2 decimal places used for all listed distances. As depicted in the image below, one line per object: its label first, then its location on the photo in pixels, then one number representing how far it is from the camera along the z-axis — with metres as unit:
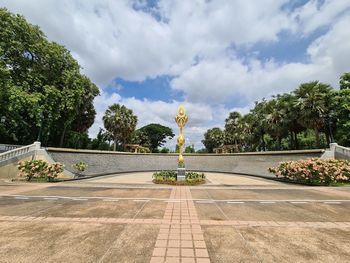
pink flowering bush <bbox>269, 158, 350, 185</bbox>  14.92
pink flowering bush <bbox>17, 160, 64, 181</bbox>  15.87
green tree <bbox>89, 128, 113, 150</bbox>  43.50
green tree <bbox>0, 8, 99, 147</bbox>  20.97
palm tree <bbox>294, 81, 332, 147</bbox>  28.72
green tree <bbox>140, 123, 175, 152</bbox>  79.56
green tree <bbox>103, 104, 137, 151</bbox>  43.81
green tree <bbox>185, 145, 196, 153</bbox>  97.95
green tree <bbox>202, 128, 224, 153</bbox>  77.78
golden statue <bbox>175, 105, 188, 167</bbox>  18.30
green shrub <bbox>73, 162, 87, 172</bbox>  20.80
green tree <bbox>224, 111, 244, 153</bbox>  54.75
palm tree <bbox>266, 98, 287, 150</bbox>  35.81
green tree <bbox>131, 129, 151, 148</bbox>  66.75
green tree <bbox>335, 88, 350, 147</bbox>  25.83
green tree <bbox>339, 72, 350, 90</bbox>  28.39
